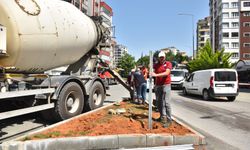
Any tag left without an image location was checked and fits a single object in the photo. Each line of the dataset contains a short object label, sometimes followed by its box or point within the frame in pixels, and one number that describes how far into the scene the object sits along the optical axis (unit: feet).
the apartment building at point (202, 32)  295.03
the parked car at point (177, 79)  56.27
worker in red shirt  15.80
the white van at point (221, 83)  33.87
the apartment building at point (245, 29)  167.20
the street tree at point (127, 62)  203.54
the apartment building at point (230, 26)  177.08
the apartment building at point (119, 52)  453.09
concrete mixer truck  14.90
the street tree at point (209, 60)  91.97
